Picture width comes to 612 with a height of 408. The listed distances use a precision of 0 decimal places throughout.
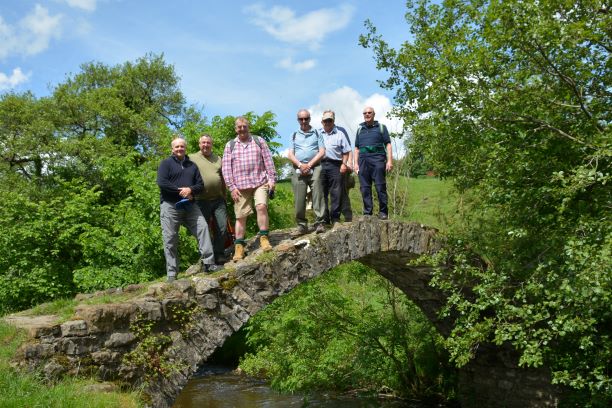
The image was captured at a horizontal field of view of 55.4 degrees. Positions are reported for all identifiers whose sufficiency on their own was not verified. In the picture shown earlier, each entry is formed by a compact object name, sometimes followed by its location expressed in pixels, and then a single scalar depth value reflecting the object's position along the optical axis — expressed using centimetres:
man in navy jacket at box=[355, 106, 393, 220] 798
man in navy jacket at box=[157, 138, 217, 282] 665
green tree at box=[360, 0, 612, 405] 609
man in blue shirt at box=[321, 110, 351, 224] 738
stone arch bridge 556
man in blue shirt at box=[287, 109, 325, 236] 712
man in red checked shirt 686
